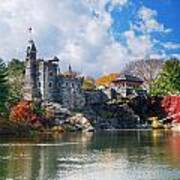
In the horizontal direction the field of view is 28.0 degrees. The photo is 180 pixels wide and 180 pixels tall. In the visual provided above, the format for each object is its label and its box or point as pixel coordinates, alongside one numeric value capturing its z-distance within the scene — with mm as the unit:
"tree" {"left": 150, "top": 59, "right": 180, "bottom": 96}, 72613
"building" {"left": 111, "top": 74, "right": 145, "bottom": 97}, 72057
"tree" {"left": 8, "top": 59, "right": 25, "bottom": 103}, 58099
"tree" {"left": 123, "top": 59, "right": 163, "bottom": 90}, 92176
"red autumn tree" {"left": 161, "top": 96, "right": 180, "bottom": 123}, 70435
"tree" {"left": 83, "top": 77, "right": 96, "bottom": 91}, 88047
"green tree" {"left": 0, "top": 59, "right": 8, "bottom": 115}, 52141
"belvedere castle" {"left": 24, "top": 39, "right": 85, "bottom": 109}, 61190
